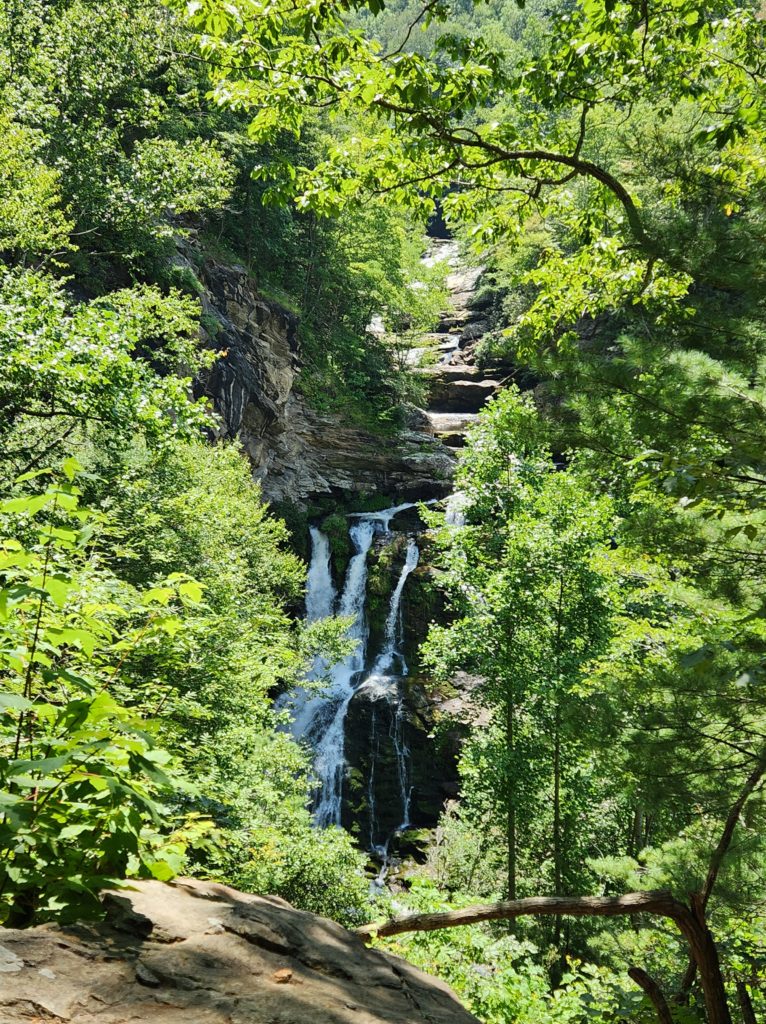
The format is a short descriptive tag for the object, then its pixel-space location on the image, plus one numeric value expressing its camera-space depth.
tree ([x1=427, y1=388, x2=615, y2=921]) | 10.52
